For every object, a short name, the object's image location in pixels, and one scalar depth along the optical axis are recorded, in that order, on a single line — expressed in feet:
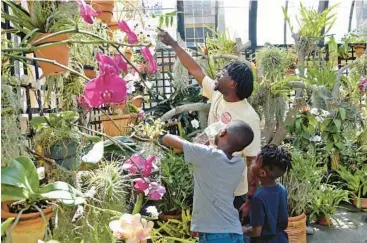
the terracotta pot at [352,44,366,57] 16.33
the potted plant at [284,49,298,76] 12.52
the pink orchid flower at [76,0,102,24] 2.75
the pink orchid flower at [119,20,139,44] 3.13
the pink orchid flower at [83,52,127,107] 2.75
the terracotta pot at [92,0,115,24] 4.38
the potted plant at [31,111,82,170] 3.72
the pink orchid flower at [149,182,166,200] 4.46
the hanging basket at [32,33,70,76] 3.47
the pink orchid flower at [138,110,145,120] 7.34
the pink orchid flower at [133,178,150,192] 4.36
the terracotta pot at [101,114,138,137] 7.90
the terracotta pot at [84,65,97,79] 5.10
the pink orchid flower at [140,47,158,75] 3.37
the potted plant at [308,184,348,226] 11.03
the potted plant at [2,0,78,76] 3.19
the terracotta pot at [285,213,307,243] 9.32
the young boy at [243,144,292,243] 6.44
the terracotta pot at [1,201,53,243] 2.81
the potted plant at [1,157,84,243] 2.22
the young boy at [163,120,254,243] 5.52
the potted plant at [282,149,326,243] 9.40
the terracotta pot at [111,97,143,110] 9.58
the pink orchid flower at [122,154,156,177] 4.18
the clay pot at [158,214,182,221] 9.32
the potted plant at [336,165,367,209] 12.68
